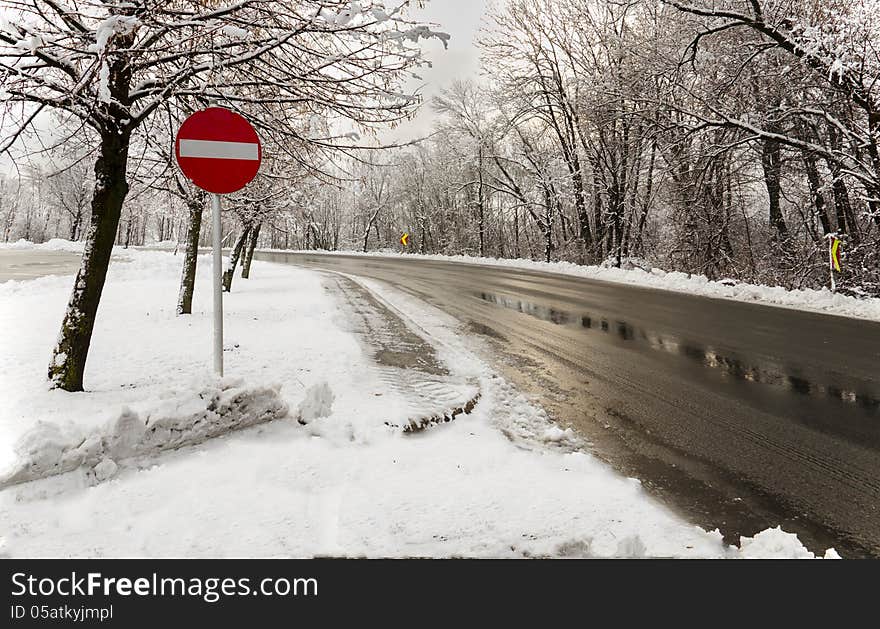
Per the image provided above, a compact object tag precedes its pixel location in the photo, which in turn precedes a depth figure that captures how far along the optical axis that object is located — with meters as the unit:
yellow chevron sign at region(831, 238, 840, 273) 12.09
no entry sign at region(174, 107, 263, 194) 4.02
